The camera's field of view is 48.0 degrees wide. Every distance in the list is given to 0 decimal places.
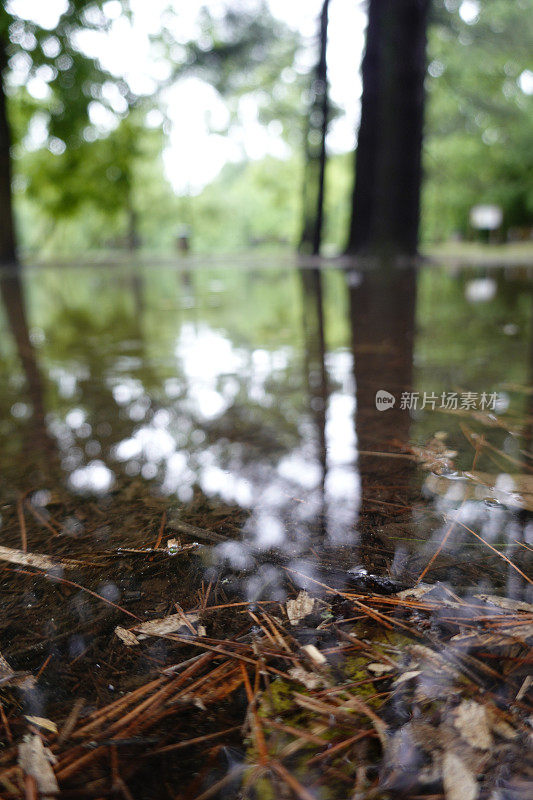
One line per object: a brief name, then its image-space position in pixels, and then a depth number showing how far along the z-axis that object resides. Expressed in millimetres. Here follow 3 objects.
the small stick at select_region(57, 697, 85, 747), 203
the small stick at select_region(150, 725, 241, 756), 196
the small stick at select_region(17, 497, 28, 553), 330
